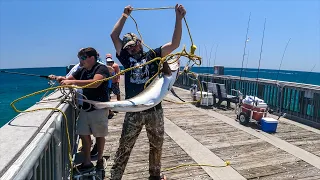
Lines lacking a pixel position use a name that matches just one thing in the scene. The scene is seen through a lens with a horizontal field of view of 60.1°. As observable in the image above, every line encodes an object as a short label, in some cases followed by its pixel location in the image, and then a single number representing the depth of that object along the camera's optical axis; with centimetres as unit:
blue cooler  706
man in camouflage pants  358
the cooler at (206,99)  1044
